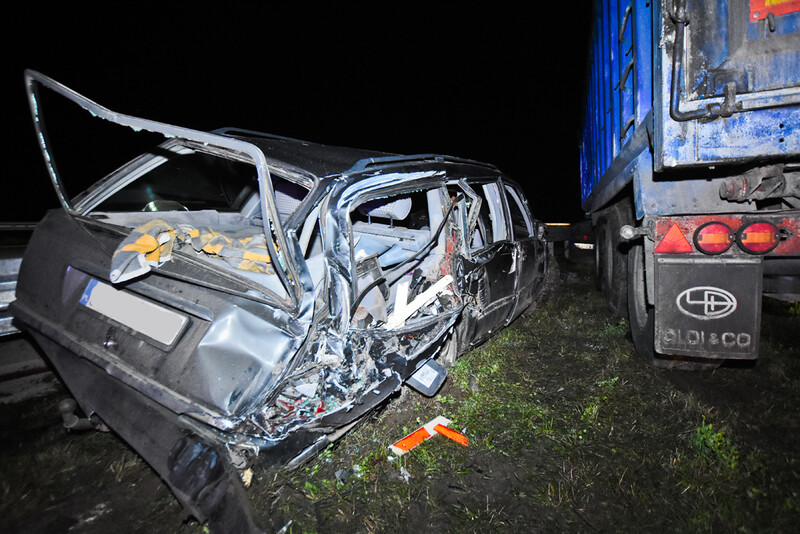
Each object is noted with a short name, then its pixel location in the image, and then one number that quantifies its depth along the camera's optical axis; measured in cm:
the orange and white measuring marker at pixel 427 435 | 244
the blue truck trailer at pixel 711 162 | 197
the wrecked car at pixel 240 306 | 166
